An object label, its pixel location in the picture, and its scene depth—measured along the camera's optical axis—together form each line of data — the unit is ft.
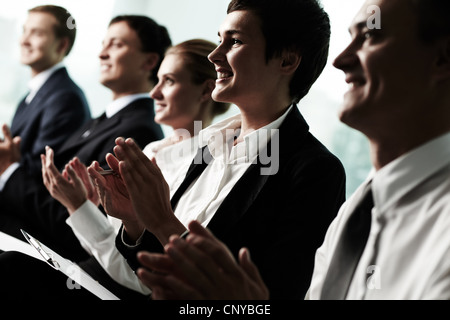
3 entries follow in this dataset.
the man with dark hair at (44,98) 7.36
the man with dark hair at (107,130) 6.36
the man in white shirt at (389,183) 2.35
